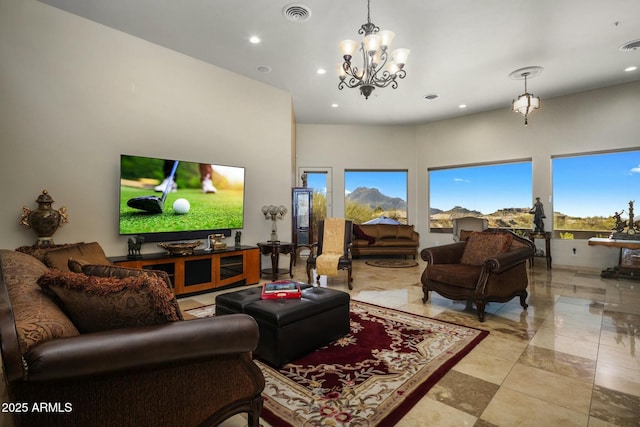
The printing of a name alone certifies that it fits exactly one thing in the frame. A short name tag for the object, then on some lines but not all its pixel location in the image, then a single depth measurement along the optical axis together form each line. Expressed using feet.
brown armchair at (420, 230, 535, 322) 10.37
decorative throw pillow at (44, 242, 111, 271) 7.55
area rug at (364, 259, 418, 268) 21.06
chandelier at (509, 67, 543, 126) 15.93
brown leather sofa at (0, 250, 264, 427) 3.11
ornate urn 10.09
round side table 15.90
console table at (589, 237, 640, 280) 15.88
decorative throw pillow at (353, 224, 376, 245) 23.76
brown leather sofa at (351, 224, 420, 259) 23.46
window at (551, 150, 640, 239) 18.02
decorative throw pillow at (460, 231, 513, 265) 11.72
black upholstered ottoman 7.20
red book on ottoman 8.32
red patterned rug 5.64
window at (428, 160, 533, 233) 21.88
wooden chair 14.79
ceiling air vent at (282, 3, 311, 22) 10.85
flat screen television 12.42
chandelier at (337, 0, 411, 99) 9.53
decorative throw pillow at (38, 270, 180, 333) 3.87
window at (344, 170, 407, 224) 26.35
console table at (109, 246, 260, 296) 12.20
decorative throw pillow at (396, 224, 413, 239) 24.44
